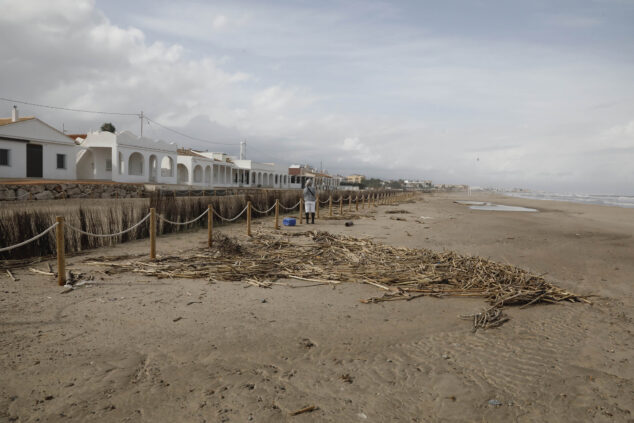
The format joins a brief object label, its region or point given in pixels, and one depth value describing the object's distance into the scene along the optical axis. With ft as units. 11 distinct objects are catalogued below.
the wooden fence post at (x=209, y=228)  28.32
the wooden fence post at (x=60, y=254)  17.08
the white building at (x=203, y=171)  116.88
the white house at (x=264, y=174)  153.17
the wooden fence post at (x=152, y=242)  22.90
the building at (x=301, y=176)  198.33
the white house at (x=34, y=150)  69.67
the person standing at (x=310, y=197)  44.24
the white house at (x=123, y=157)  85.76
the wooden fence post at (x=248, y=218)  34.99
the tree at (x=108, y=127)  150.94
